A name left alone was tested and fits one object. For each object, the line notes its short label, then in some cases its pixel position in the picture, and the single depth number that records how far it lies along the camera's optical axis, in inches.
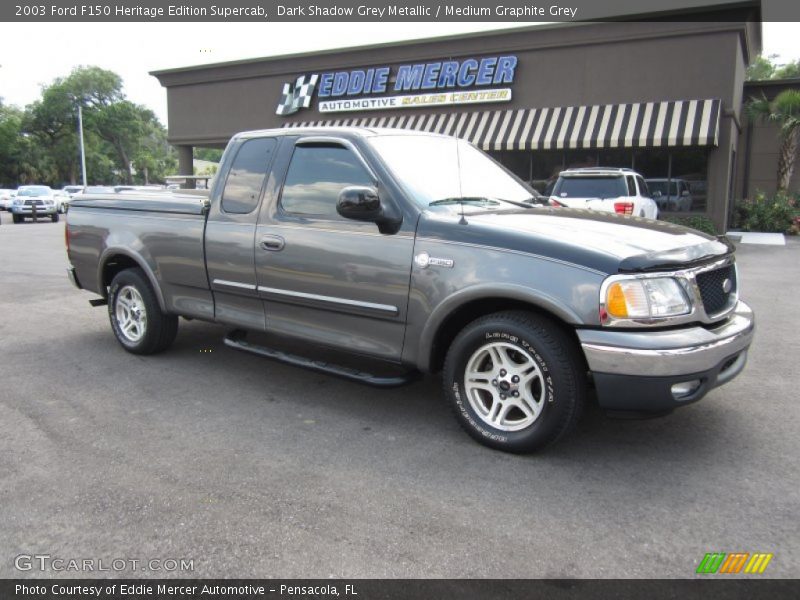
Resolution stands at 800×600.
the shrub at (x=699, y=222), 659.4
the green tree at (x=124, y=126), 2755.9
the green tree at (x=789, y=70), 1780.5
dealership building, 662.5
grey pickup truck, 134.6
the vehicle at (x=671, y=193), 712.4
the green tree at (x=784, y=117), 765.9
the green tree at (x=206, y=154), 3874.5
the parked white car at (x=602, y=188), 495.8
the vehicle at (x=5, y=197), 1682.7
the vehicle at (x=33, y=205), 1142.3
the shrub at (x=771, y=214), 766.5
